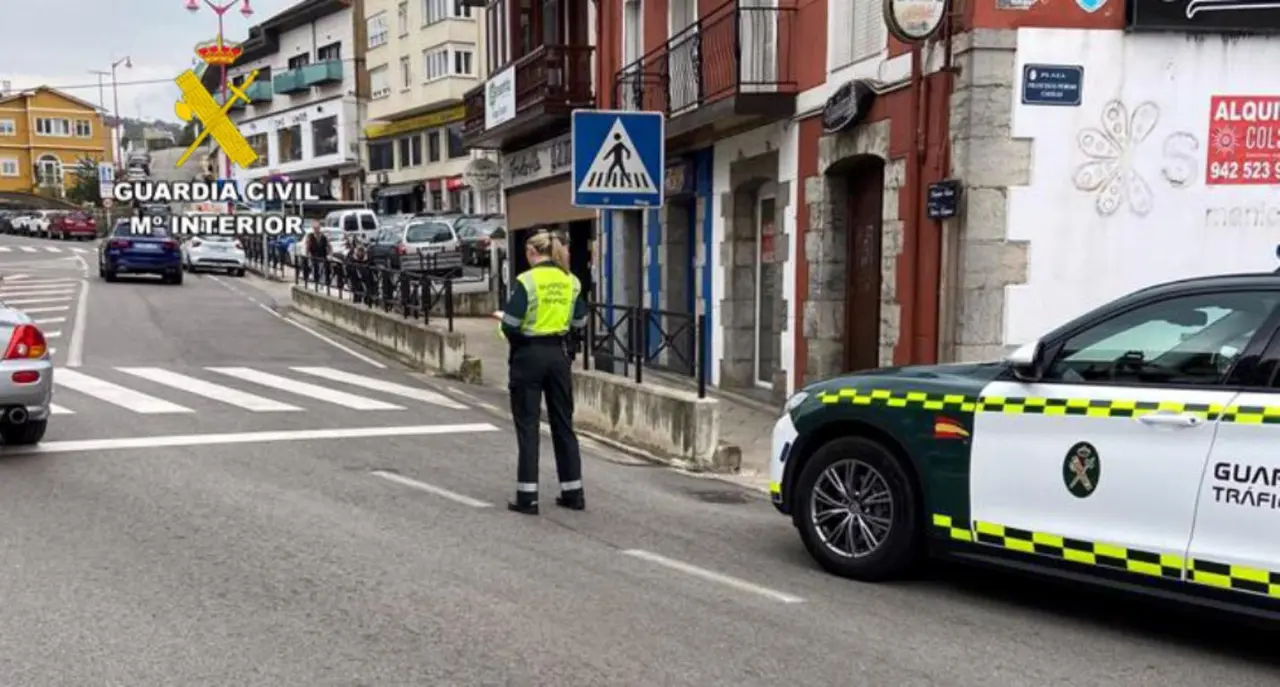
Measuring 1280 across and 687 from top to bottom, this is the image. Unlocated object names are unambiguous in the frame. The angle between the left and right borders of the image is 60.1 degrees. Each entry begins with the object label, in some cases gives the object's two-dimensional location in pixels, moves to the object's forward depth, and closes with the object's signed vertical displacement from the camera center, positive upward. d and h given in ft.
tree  294.46 +14.34
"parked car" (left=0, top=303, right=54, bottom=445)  27.27 -3.41
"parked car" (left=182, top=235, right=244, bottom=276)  117.08 -1.80
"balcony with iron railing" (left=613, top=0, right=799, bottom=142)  41.45 +6.77
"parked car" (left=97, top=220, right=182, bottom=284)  96.73 -1.52
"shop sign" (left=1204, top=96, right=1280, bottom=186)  31.14 +2.85
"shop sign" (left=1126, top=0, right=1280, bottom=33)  30.55 +6.24
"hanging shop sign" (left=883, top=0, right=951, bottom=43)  30.07 +6.06
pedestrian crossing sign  31.40 +2.30
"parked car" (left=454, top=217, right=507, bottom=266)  103.96 +0.09
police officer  23.36 -2.30
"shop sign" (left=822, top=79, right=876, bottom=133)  35.09 +4.33
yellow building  317.42 +28.79
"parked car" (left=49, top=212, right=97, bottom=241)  205.30 +1.96
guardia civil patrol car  14.69 -3.18
